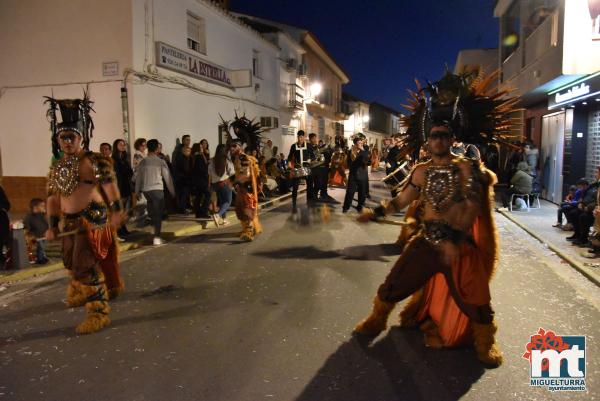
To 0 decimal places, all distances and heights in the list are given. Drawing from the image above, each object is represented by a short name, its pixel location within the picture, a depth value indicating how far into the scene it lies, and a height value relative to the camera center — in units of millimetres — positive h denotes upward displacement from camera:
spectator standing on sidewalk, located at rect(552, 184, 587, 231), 8617 -910
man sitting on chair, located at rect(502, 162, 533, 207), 12203 -698
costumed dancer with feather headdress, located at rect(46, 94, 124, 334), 4559 -571
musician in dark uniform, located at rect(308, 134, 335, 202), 13430 -287
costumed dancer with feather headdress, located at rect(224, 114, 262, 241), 8703 -685
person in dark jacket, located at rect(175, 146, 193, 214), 11484 -563
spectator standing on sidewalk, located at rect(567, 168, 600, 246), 7962 -1034
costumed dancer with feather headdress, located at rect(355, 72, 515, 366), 3686 -735
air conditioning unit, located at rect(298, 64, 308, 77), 28167 +4777
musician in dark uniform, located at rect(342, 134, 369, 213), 11344 -493
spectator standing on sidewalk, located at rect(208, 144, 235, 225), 9836 -477
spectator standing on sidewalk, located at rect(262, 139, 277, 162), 16375 +46
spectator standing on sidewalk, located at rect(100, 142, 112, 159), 9523 +60
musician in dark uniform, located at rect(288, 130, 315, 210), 12914 -81
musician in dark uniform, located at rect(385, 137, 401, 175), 11594 -152
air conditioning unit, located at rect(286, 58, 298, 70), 25062 +4549
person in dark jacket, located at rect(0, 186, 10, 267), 6906 -1059
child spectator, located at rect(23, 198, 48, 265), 7066 -1043
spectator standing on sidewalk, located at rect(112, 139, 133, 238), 9562 -365
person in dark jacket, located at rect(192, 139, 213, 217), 11281 -748
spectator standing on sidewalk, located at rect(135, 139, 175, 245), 8508 -497
